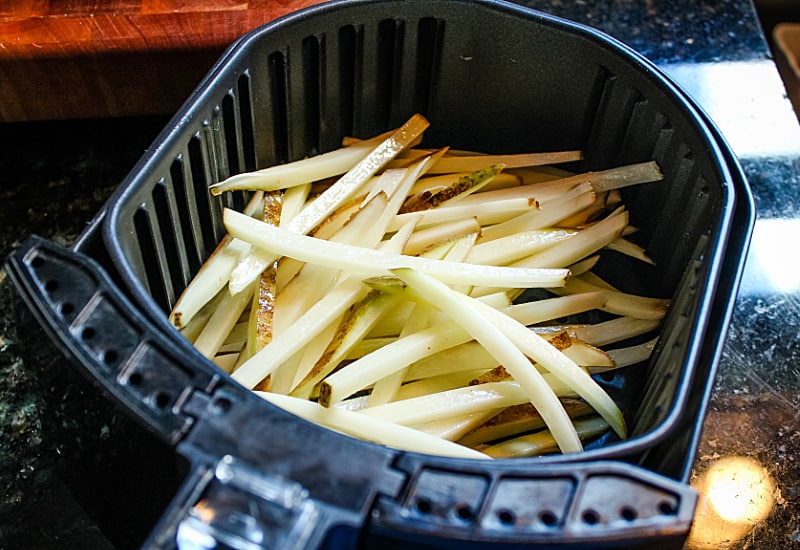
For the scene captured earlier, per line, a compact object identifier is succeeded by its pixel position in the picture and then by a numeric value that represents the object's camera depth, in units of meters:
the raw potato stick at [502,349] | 0.56
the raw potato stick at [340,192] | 0.59
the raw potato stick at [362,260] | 0.58
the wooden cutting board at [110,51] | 0.64
